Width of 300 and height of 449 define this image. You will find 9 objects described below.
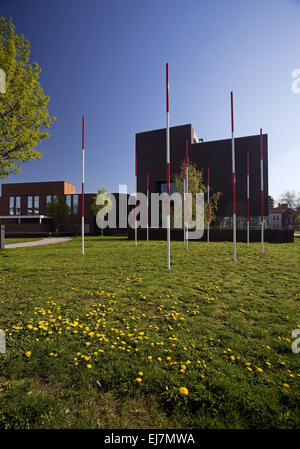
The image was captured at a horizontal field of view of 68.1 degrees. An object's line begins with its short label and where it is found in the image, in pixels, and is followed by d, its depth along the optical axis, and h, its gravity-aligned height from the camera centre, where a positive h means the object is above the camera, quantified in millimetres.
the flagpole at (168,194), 8608 +1163
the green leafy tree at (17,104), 11719 +6571
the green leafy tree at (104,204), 41625 +3938
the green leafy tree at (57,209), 48094 +3312
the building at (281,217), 69625 +2136
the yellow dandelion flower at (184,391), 2430 -1842
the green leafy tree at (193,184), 25806 +4873
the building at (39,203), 51750 +5297
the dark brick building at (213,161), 37969 +11732
